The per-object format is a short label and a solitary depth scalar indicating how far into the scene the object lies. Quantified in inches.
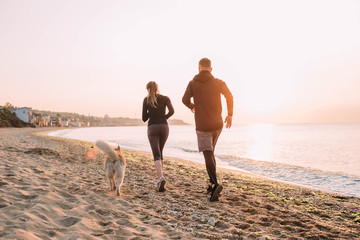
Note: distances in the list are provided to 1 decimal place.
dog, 187.8
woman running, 208.8
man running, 182.2
